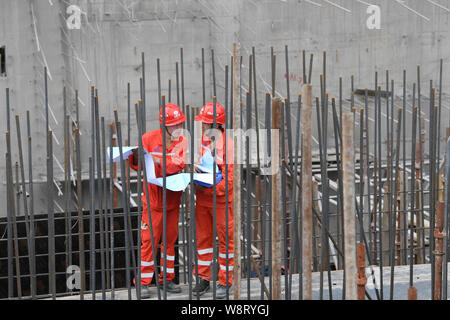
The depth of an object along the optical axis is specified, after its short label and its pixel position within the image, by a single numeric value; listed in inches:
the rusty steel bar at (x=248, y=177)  320.5
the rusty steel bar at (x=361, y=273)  268.8
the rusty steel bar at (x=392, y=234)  366.3
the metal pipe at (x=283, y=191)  312.7
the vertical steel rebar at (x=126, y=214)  327.1
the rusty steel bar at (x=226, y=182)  333.1
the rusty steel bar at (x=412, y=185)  374.0
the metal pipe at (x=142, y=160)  338.0
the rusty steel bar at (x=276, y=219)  289.1
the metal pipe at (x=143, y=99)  352.5
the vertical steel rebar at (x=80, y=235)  361.7
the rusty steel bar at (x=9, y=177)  382.9
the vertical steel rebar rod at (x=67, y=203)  444.6
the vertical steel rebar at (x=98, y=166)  341.7
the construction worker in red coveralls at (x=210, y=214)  417.1
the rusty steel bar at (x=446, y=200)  307.4
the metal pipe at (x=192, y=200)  329.1
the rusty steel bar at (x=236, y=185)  302.5
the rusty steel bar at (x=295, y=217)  313.4
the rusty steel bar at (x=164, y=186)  317.4
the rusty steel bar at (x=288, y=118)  352.8
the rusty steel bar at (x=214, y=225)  329.7
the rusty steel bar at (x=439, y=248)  310.8
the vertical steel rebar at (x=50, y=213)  333.1
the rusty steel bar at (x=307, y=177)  260.8
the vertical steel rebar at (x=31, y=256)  356.1
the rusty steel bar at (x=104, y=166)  366.5
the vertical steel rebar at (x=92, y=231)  341.1
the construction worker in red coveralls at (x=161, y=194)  416.5
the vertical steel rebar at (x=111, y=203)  331.1
